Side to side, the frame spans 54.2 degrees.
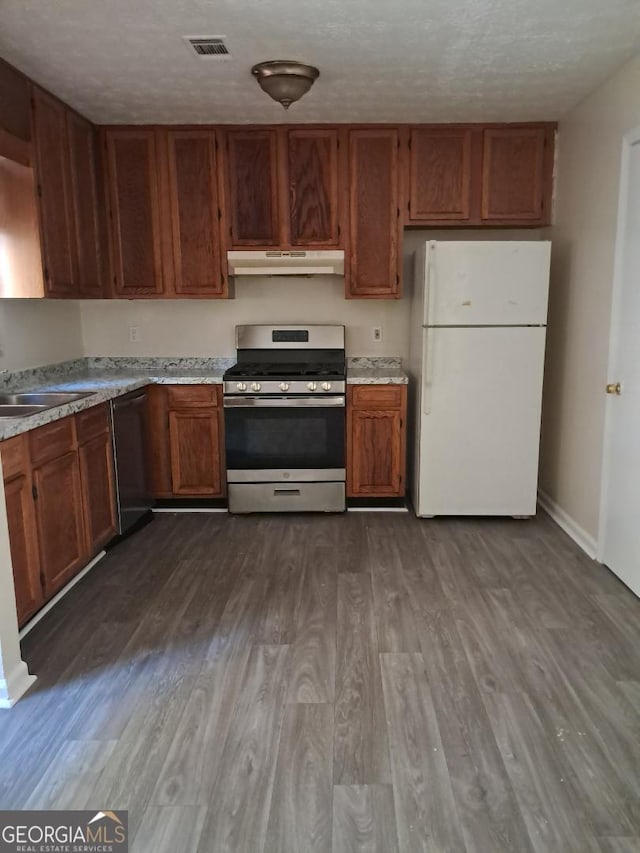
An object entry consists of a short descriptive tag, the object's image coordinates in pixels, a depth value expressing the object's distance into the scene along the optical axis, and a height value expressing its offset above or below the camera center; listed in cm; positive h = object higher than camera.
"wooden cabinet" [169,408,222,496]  399 -84
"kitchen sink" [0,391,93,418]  295 -40
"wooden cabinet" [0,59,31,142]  279 +98
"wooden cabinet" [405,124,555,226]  382 +87
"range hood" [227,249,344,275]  394 +35
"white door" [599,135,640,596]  280 -40
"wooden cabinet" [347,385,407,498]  390 -77
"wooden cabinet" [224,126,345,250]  386 +80
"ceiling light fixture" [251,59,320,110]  281 +108
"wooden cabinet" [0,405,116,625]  247 -81
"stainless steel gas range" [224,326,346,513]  385 -75
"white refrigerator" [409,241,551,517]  354 -34
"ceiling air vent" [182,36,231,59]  256 +113
